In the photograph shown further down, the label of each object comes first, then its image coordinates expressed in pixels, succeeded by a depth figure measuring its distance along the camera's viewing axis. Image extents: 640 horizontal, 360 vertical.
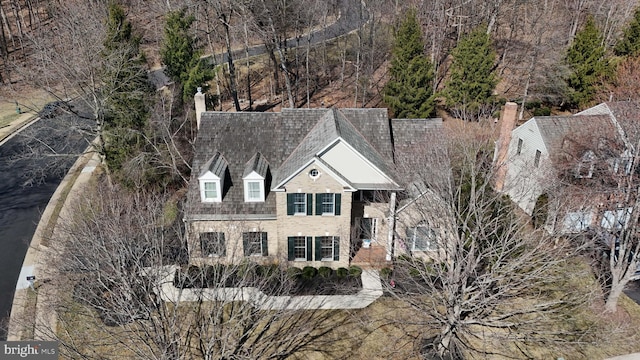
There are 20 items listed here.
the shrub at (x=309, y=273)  31.59
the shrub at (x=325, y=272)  31.91
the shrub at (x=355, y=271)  32.00
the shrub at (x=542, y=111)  52.72
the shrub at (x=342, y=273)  31.88
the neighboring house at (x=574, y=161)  29.28
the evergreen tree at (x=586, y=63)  51.41
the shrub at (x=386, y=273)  31.92
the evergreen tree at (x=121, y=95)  39.81
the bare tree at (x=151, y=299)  20.08
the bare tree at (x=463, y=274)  23.53
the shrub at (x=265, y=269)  30.83
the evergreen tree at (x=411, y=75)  47.22
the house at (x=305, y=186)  31.12
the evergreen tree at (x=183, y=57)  48.31
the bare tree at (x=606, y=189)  28.11
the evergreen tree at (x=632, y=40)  53.00
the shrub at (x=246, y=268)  25.98
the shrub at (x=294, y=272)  30.57
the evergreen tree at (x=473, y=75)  49.53
